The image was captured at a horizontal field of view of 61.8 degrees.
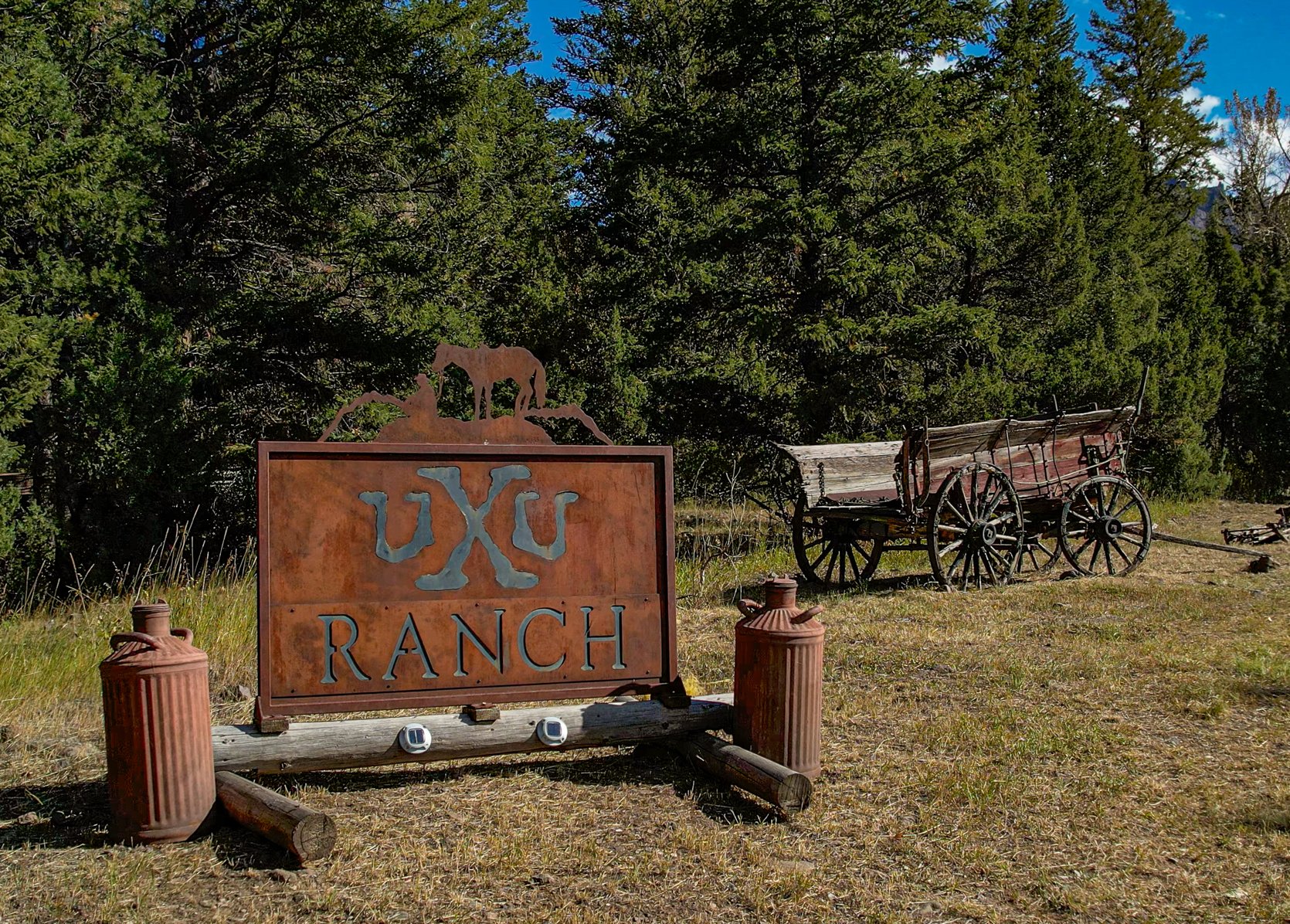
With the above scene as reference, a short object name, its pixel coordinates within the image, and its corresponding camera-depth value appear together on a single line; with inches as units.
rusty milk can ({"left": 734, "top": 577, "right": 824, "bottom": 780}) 183.5
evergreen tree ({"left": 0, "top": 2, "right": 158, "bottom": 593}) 381.7
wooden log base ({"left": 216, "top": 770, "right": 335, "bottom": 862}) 149.1
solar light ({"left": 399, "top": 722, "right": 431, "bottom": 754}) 177.3
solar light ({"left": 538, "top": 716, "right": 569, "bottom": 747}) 186.1
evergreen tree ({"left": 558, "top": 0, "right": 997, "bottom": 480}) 525.7
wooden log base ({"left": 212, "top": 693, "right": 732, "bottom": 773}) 173.6
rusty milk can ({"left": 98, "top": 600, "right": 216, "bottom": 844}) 155.6
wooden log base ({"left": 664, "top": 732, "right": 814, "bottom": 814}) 168.7
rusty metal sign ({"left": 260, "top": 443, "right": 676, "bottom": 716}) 180.2
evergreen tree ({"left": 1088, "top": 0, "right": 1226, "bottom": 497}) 805.9
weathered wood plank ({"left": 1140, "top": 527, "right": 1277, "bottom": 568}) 438.3
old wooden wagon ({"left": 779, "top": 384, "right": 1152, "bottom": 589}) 383.9
